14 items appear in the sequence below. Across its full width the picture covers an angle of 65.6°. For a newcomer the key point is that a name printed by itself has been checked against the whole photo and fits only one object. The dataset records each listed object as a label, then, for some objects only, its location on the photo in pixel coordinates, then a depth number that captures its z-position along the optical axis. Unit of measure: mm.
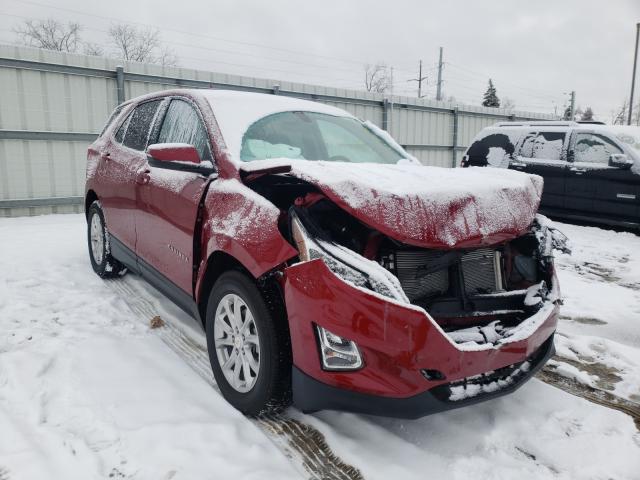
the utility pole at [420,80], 56541
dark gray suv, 7430
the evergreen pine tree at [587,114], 71625
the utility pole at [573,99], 40097
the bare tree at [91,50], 37938
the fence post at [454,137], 15815
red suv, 1986
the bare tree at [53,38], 37750
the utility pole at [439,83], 41531
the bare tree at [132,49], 41250
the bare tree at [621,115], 58862
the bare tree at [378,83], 54469
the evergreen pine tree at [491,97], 51991
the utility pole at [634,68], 30062
